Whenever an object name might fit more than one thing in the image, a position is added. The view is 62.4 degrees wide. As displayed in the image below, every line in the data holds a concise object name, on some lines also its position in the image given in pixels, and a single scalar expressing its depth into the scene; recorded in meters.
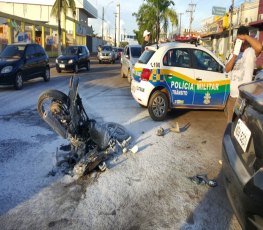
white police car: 5.23
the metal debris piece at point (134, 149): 3.79
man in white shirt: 3.63
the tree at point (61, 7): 21.50
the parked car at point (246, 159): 1.62
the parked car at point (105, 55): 21.77
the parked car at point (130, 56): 9.51
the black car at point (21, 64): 8.33
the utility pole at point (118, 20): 53.07
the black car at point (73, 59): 13.24
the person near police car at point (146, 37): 10.13
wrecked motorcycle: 3.22
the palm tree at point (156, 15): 24.90
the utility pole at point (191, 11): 41.24
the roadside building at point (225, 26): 17.85
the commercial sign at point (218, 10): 15.67
